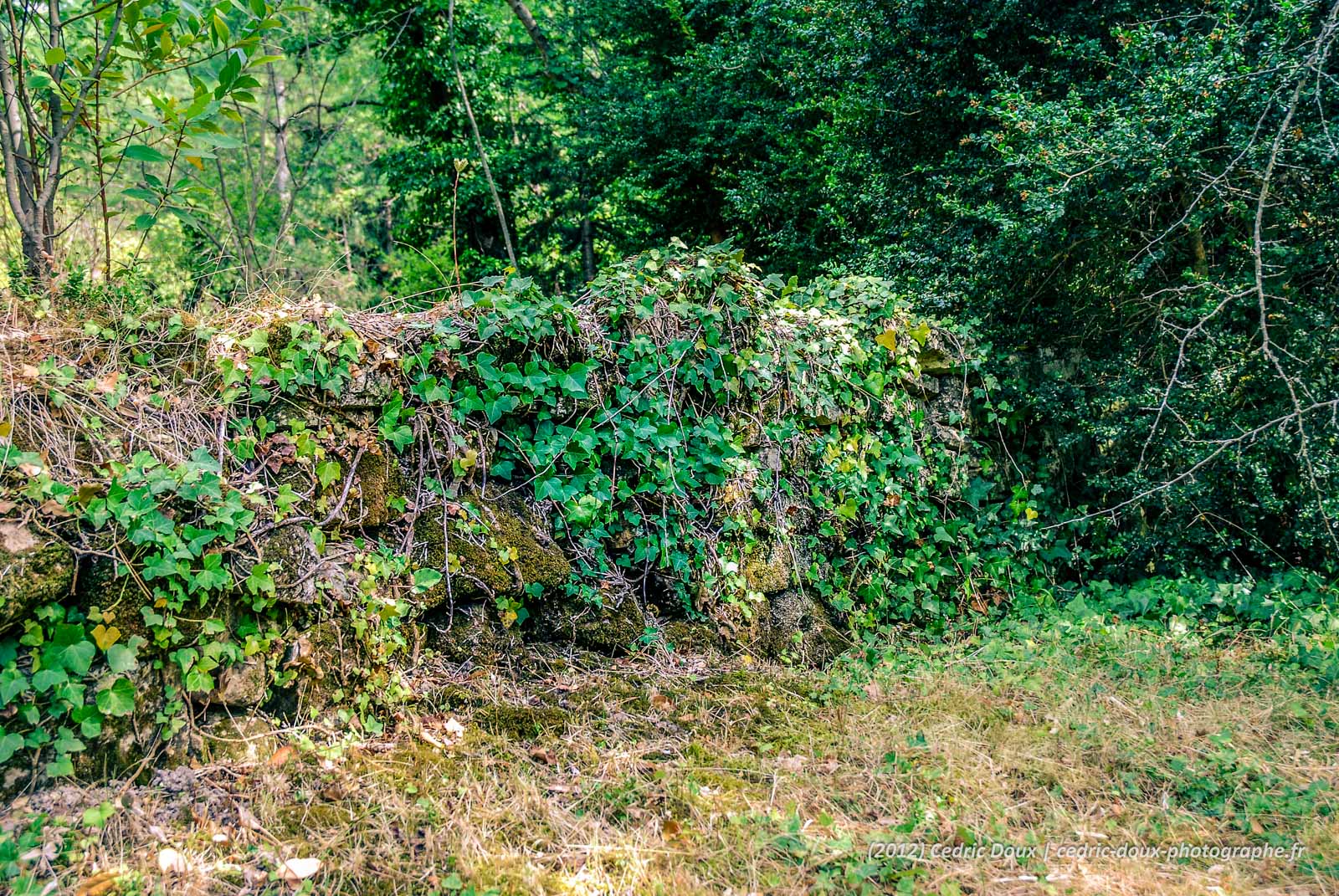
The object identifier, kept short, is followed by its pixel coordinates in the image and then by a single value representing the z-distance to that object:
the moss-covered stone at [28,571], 2.34
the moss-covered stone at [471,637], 3.42
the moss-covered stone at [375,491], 3.25
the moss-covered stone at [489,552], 3.43
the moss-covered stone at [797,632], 4.09
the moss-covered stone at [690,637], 3.88
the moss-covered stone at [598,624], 3.69
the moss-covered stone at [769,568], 4.12
